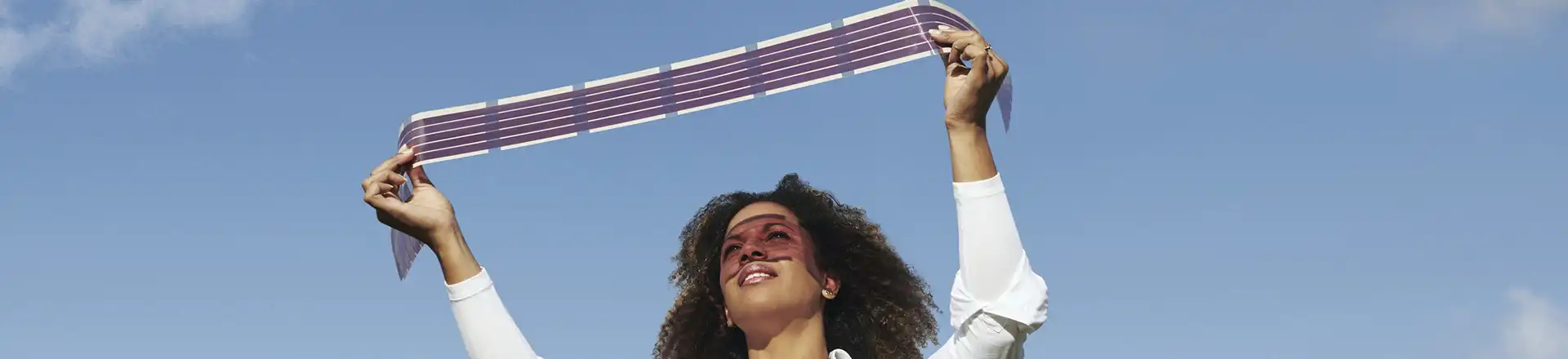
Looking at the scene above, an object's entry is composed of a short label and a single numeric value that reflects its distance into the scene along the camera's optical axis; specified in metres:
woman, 4.98
